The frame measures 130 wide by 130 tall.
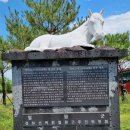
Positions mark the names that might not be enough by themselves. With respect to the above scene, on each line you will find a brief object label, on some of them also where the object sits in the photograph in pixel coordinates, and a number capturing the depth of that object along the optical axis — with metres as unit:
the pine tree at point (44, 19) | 9.78
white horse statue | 3.73
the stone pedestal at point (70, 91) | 3.63
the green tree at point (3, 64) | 10.37
